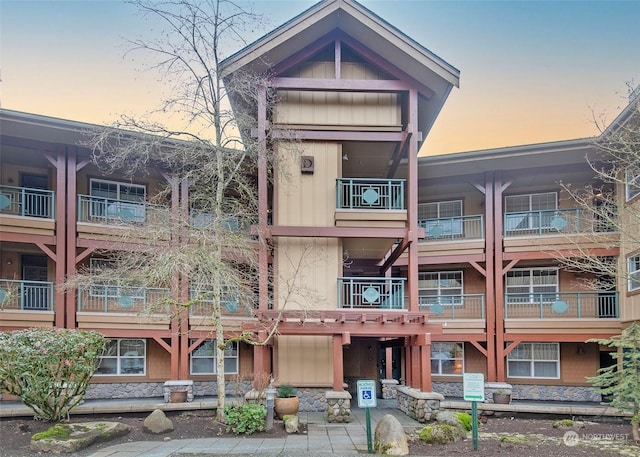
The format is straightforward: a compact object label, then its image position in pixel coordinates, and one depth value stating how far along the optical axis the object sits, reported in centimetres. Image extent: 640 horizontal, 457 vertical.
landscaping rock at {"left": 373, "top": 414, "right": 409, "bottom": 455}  833
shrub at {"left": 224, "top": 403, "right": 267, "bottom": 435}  963
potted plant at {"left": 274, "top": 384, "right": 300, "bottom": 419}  1096
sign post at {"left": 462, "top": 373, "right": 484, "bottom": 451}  838
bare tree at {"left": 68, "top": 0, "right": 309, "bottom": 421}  1020
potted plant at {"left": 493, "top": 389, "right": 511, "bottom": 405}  1431
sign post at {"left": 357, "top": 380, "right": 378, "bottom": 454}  844
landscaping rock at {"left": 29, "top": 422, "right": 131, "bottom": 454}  843
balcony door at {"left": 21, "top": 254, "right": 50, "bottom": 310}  1497
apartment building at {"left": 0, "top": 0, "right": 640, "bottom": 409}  1335
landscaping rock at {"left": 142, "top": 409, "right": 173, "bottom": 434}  981
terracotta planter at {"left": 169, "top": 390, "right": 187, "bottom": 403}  1441
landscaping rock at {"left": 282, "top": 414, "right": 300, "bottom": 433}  995
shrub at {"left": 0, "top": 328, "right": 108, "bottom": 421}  938
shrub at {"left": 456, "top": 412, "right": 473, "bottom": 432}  1031
